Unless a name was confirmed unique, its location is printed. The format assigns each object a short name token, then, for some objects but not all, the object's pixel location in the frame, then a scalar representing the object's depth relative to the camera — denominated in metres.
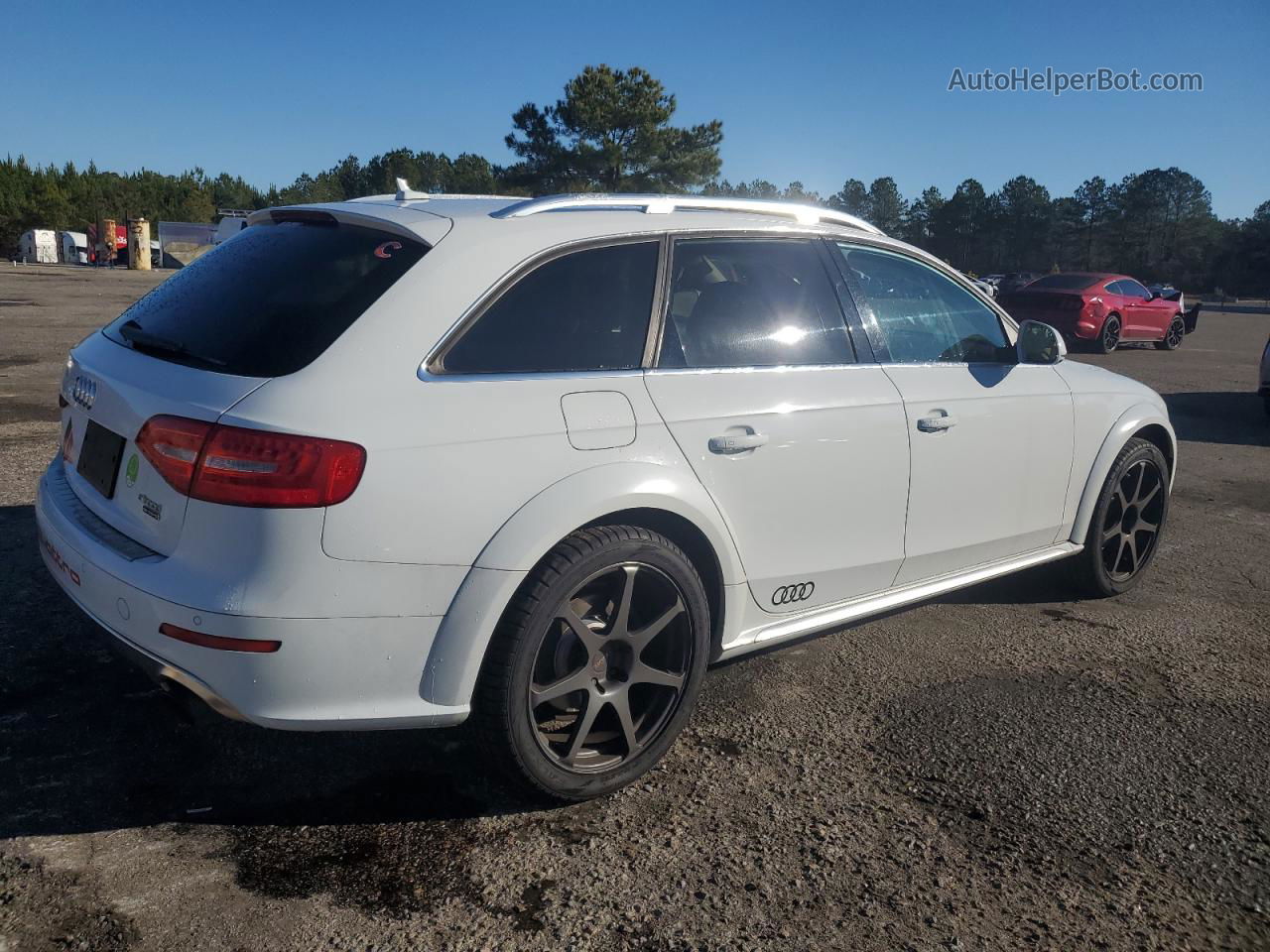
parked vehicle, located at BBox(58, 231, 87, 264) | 73.12
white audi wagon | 2.46
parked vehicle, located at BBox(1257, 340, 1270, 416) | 10.83
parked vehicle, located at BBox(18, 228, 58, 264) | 65.31
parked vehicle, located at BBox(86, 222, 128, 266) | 69.69
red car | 19.05
